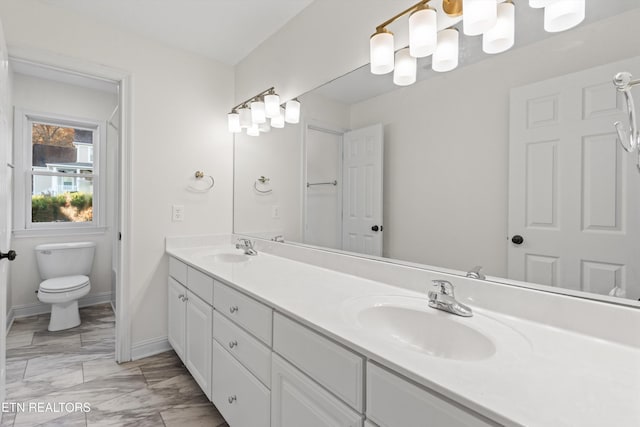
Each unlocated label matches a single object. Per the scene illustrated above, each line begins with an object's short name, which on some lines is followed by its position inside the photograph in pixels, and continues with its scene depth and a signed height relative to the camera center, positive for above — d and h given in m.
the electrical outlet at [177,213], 2.33 -0.01
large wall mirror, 0.86 +0.18
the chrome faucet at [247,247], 2.15 -0.25
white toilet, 2.60 -0.62
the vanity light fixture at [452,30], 0.94 +0.64
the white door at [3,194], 1.46 +0.07
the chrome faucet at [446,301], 0.98 -0.28
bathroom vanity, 0.59 -0.33
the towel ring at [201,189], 2.41 +0.22
